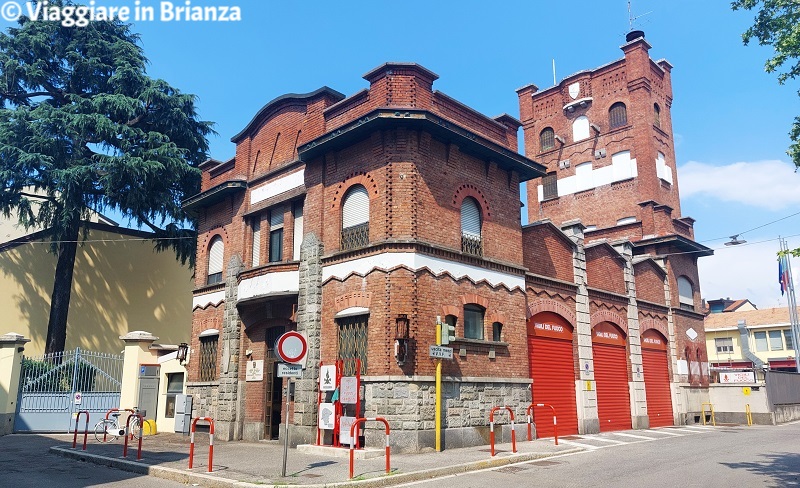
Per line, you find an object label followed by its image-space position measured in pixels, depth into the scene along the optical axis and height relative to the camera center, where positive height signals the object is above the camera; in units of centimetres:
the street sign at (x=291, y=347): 1036 +59
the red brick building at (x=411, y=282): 1534 +294
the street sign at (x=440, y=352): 1454 +67
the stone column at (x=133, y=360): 2172 +82
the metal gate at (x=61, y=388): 2081 -17
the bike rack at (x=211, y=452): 1128 -128
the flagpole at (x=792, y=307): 3888 +475
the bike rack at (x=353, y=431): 1085 -90
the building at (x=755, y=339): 4972 +317
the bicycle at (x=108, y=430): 1758 -136
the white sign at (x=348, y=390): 1441 -20
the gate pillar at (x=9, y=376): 2028 +26
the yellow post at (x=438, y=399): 1452 -43
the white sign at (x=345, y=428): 1408 -107
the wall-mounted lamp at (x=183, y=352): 2214 +109
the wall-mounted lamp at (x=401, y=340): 1442 +94
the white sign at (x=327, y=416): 1472 -82
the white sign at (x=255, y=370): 1877 +36
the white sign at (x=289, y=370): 1055 +20
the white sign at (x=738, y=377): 2669 +6
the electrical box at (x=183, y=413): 2114 -104
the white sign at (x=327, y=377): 1523 +10
